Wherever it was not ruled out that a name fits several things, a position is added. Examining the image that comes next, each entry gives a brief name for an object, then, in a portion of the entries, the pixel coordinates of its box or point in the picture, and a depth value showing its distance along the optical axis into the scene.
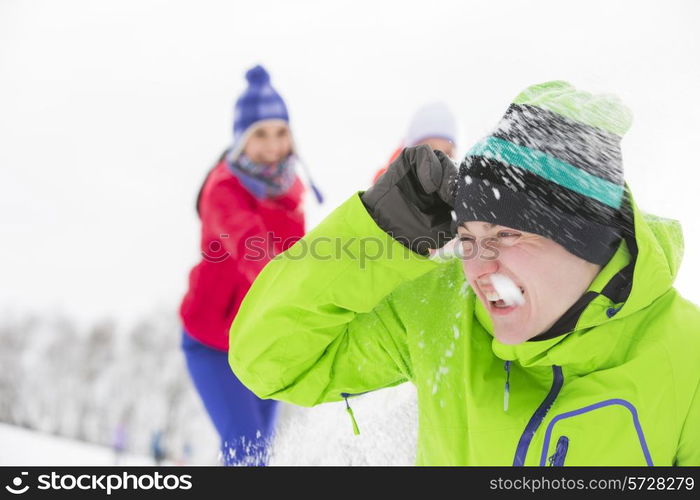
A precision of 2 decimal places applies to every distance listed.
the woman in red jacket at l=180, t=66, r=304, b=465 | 3.21
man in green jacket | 2.14
